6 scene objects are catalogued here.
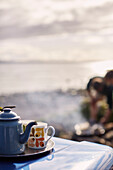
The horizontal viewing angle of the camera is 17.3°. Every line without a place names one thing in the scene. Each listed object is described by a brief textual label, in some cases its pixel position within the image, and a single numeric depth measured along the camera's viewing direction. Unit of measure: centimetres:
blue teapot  111
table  109
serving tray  113
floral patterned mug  121
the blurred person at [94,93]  398
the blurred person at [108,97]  390
